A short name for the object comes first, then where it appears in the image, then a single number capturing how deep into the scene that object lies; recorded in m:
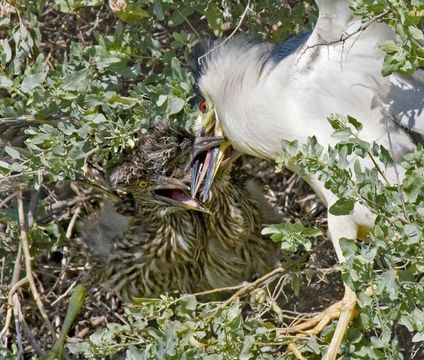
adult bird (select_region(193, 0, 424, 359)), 6.11
